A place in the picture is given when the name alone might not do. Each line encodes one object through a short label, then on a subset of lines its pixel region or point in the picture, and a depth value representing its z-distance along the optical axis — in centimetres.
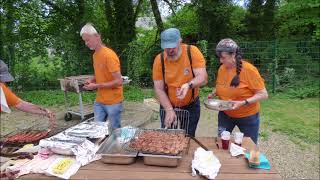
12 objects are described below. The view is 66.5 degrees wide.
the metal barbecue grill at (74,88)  405
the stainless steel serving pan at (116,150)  187
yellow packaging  180
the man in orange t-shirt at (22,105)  213
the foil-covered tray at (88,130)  212
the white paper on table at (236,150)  199
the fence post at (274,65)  677
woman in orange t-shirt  228
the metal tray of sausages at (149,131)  184
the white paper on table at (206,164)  175
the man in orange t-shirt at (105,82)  272
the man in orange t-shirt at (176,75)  233
